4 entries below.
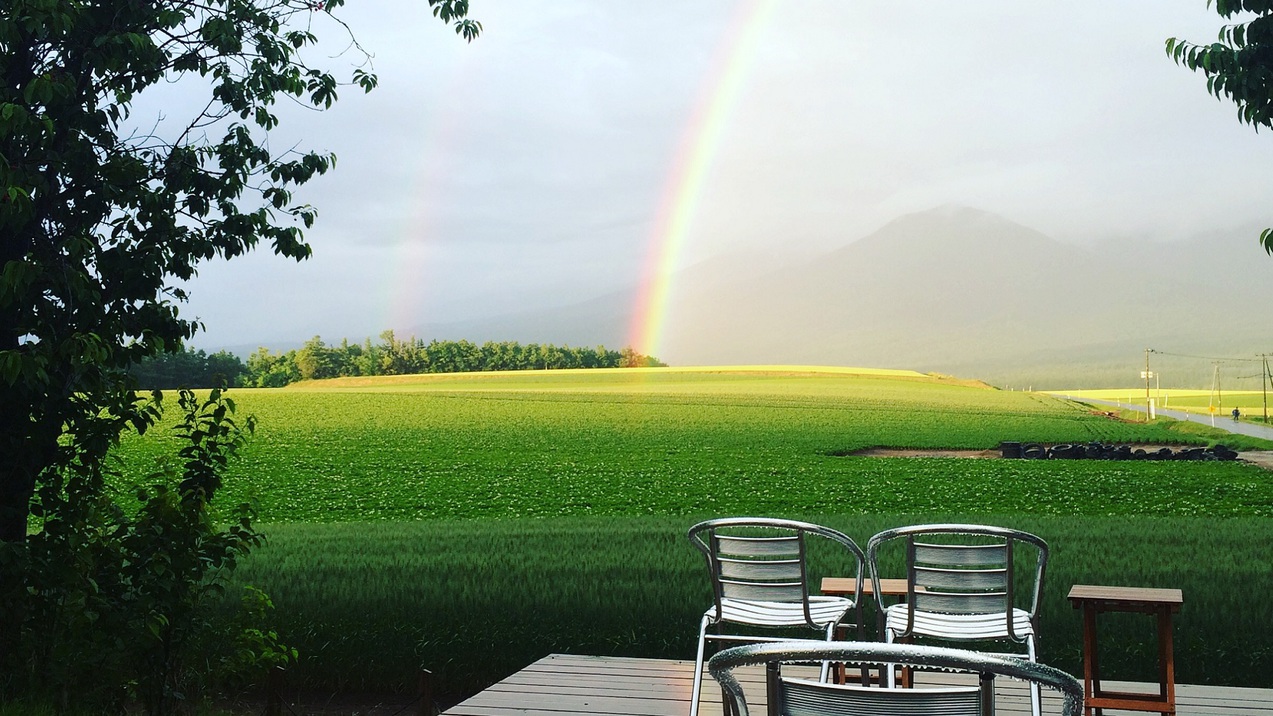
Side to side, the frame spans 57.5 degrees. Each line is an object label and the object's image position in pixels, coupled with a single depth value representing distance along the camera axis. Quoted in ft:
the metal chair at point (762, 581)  13.20
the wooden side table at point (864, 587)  16.52
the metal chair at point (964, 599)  12.96
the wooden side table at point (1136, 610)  14.49
